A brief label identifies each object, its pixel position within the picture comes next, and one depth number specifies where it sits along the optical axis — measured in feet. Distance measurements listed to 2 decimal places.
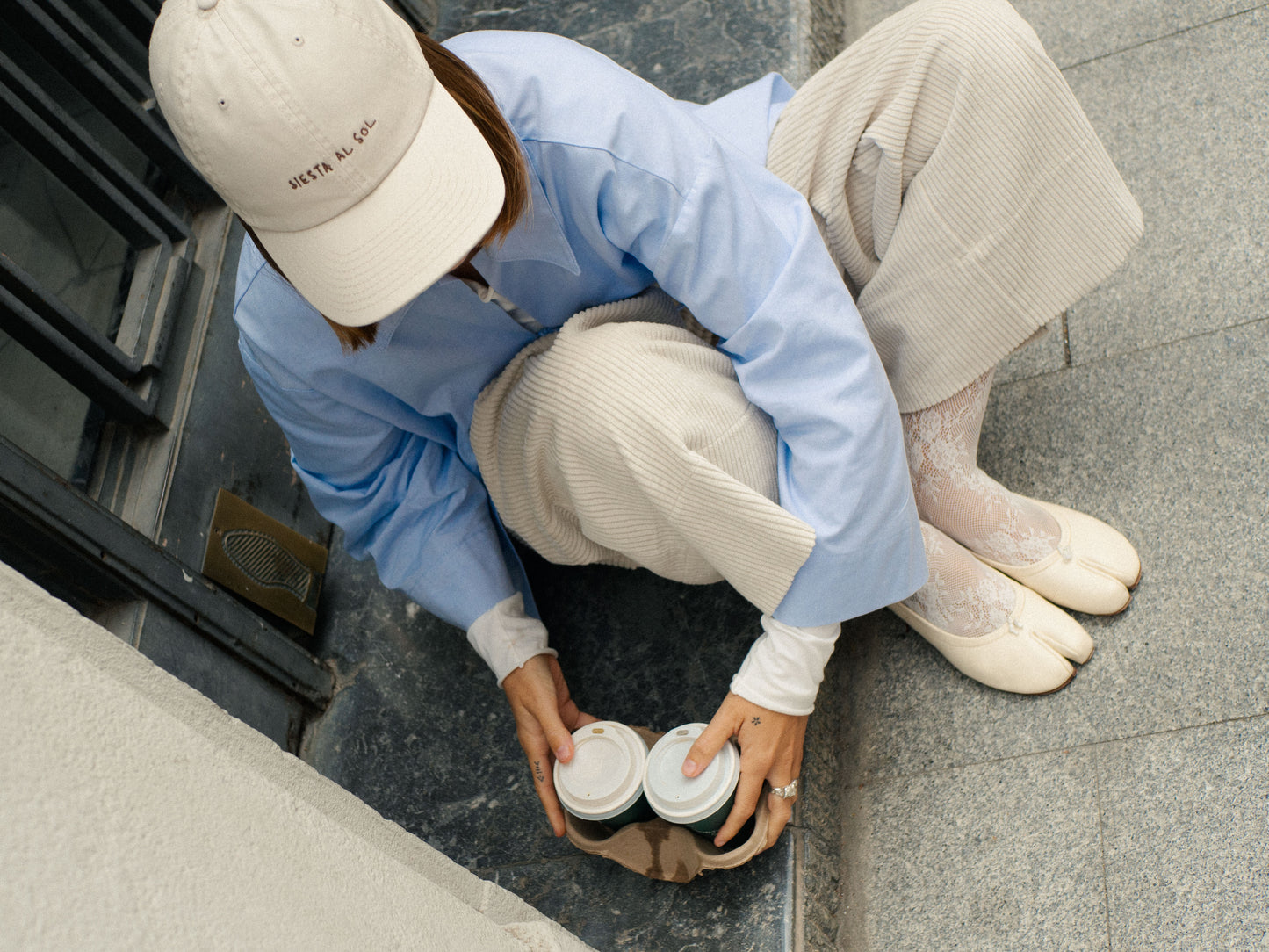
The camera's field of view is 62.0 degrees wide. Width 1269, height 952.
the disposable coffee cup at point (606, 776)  3.96
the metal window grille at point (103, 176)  4.61
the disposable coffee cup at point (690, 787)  3.83
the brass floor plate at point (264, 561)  5.19
